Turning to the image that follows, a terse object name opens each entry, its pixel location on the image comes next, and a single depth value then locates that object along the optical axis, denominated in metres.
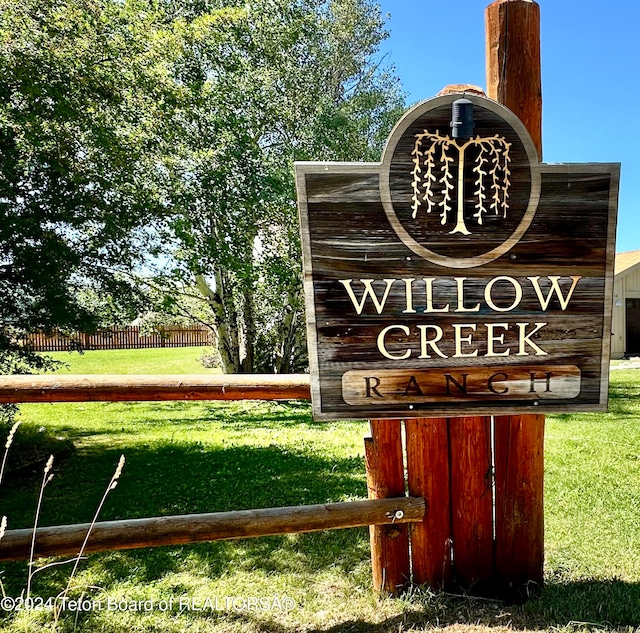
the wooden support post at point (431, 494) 2.58
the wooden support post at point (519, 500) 2.61
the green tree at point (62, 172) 5.24
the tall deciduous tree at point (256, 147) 9.91
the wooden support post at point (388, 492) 2.59
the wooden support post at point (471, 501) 2.60
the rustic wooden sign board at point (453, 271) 2.28
